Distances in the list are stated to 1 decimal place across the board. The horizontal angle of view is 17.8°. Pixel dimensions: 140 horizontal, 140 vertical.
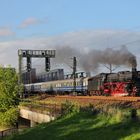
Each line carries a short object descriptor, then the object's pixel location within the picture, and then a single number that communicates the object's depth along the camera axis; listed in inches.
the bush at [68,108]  1286.0
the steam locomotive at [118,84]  2069.4
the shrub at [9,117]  2027.9
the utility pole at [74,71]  2965.1
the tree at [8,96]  2057.1
